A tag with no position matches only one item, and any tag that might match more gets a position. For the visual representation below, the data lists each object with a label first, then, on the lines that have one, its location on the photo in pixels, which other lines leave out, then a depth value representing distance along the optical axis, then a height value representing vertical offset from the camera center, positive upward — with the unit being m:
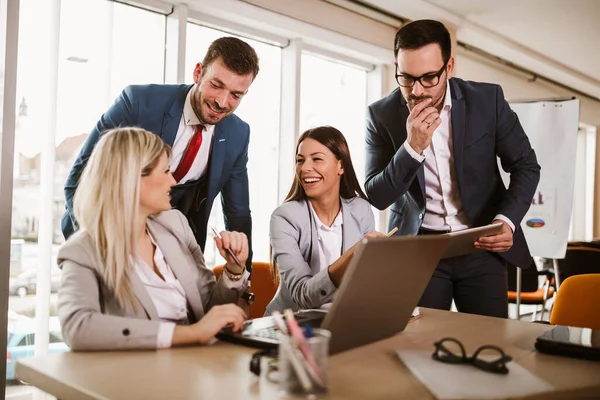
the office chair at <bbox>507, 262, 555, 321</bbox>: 5.36 -0.72
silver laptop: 1.10 -0.18
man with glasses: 2.09 +0.15
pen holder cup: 0.95 -0.26
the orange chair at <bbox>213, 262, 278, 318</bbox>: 2.37 -0.34
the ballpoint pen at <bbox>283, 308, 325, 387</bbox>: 0.95 -0.24
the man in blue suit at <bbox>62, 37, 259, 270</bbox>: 2.27 +0.28
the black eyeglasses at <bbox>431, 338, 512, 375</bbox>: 1.09 -0.29
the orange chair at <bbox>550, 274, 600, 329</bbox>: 1.98 -0.31
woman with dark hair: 1.98 -0.05
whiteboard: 4.92 +0.34
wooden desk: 0.99 -0.31
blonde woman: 1.26 -0.17
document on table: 0.96 -0.30
